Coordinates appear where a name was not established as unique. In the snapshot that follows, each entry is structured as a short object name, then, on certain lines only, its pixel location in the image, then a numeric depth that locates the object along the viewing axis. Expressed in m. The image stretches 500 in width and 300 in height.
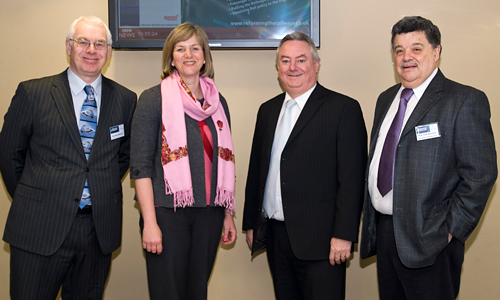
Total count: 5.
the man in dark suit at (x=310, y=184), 2.15
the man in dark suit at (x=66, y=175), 2.09
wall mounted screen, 2.96
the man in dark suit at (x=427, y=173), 1.84
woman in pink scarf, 2.09
